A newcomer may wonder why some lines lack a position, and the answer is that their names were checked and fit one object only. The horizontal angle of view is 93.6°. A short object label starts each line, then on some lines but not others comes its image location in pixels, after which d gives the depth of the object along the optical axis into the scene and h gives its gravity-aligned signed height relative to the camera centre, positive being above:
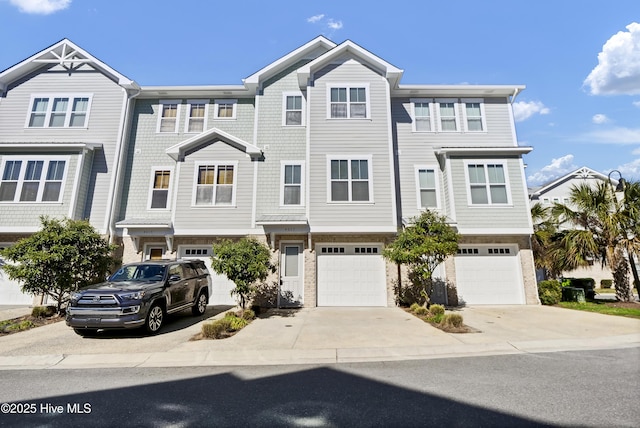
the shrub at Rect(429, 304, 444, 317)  9.79 -1.23
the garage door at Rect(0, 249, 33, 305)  13.18 -0.96
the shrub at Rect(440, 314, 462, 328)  8.53 -1.37
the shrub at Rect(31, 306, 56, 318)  10.34 -1.36
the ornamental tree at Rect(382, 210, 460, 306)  10.82 +0.96
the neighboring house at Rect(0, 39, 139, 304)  13.31 +6.32
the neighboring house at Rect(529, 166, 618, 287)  31.62 +9.19
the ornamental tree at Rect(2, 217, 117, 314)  10.16 +0.46
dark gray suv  7.54 -0.69
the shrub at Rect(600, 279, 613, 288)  23.64 -0.83
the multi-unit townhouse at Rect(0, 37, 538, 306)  13.14 +4.38
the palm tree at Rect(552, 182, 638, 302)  12.32 +1.54
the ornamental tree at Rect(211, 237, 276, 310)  9.99 +0.26
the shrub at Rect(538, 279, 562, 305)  13.09 -0.85
